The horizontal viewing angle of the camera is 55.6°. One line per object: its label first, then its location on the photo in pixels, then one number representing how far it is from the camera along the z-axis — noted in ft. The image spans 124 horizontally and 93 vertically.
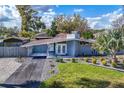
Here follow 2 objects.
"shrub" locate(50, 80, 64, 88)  16.03
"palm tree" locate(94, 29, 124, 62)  18.99
